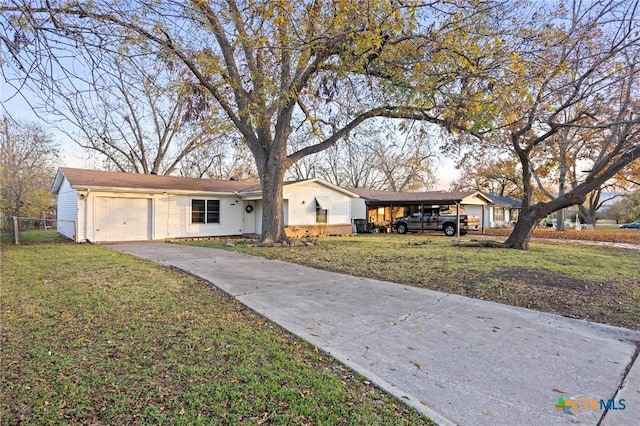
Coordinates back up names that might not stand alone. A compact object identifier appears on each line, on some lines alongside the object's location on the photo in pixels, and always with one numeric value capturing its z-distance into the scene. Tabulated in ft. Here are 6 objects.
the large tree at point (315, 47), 12.71
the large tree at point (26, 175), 66.18
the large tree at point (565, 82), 20.81
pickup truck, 67.26
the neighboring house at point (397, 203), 69.92
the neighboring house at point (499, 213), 99.78
